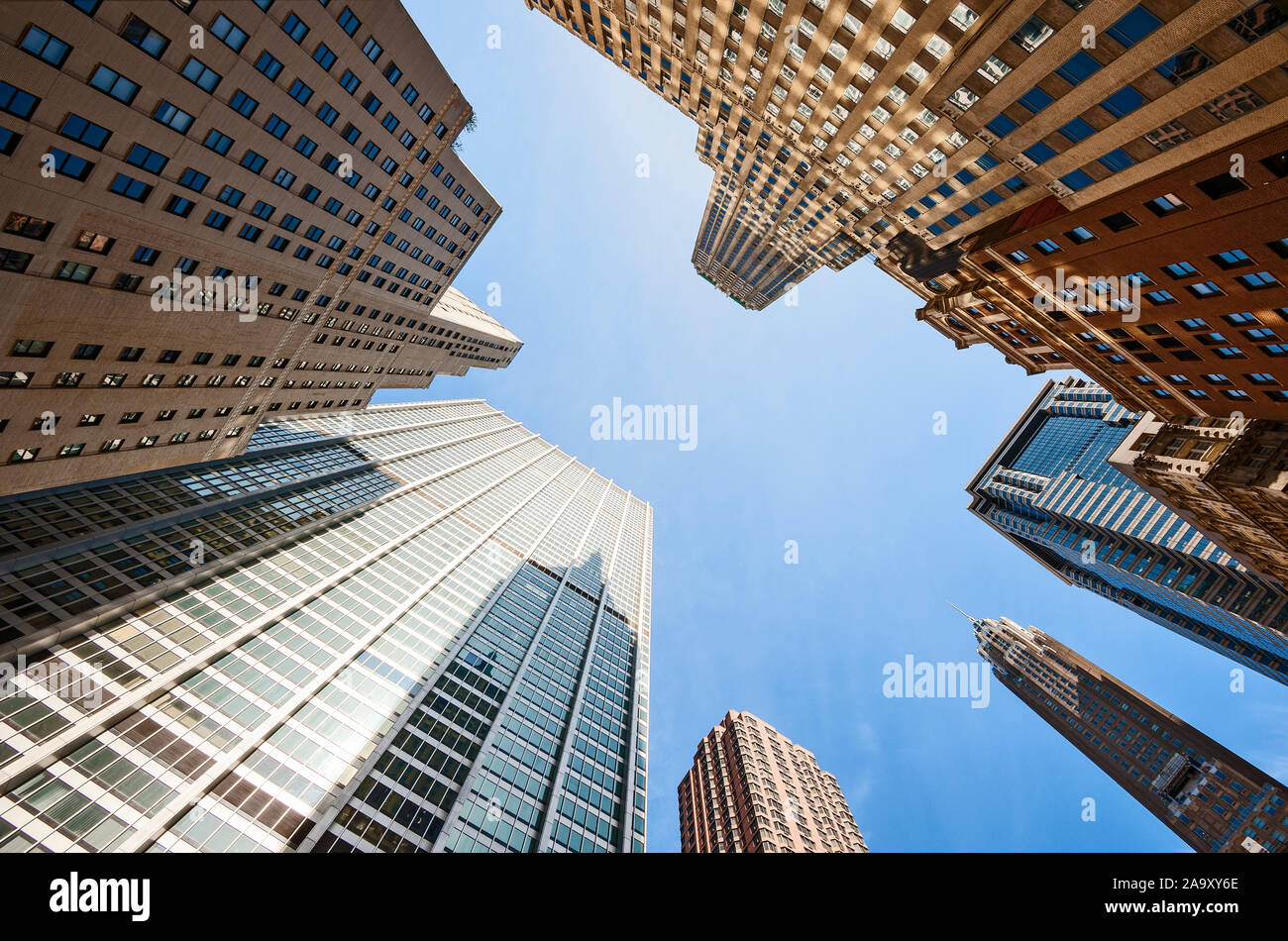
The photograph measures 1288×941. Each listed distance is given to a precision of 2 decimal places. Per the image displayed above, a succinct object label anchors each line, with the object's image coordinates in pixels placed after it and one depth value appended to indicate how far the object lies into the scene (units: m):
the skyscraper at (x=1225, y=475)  39.62
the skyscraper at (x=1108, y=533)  103.38
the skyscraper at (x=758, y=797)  107.25
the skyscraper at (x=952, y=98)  20.84
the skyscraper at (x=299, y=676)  39.00
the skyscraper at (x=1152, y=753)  110.50
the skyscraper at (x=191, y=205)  23.91
